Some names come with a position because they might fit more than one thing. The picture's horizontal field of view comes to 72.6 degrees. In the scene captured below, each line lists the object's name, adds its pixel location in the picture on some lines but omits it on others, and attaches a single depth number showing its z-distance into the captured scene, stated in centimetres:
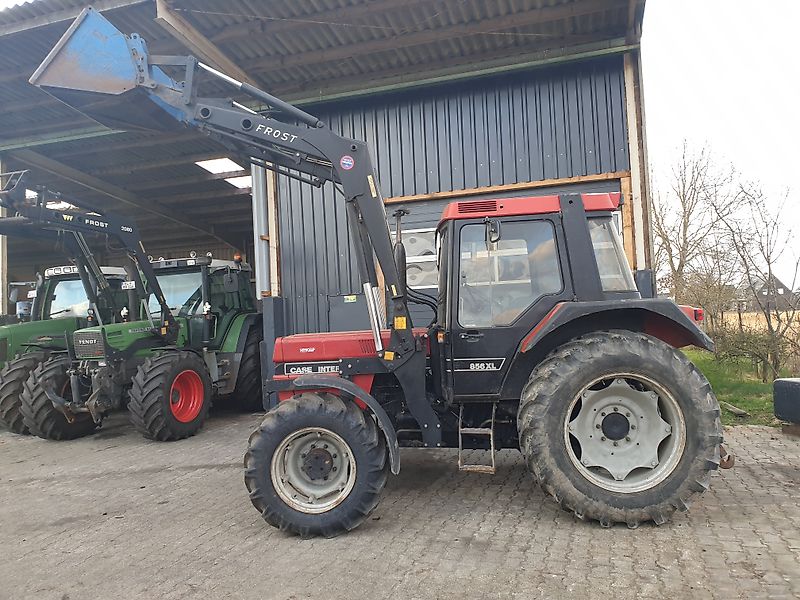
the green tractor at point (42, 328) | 764
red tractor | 365
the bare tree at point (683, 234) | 1533
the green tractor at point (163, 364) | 707
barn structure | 712
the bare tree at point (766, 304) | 923
